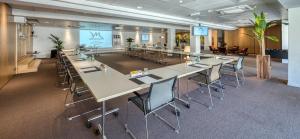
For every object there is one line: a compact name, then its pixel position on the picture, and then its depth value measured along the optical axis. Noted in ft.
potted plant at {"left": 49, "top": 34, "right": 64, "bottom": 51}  39.61
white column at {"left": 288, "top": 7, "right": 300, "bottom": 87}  13.73
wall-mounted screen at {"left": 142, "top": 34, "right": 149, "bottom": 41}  64.84
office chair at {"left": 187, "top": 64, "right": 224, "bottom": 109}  10.09
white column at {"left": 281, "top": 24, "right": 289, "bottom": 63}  31.42
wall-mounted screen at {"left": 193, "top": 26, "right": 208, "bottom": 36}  32.30
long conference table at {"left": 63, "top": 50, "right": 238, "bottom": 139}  5.92
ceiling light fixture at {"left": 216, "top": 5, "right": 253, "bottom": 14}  18.28
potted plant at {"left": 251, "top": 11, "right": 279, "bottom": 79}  15.84
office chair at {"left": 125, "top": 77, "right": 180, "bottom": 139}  6.21
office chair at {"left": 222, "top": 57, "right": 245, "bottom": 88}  14.23
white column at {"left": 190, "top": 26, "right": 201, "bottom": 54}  33.95
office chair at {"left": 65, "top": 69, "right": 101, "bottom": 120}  8.79
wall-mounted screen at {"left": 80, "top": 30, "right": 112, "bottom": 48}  49.39
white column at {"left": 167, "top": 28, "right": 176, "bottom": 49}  43.37
